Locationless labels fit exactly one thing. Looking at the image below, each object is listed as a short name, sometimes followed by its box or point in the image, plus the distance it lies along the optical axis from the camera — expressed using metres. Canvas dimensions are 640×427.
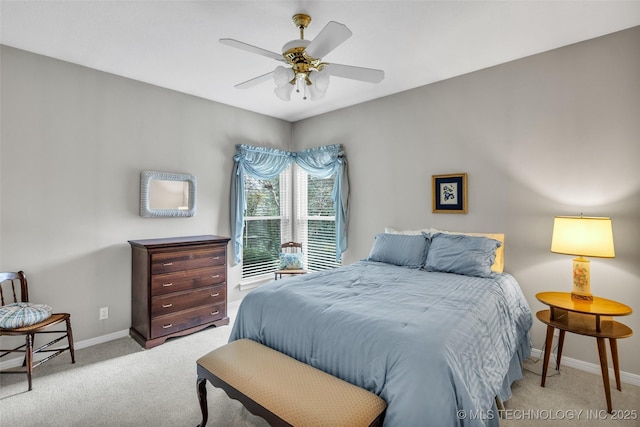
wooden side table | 2.14
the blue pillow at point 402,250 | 3.11
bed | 1.42
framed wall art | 3.31
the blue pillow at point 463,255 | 2.71
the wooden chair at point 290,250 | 4.22
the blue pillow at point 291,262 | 4.35
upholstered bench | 1.38
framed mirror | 3.45
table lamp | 2.25
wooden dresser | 3.08
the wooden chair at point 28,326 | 2.43
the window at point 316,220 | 4.64
